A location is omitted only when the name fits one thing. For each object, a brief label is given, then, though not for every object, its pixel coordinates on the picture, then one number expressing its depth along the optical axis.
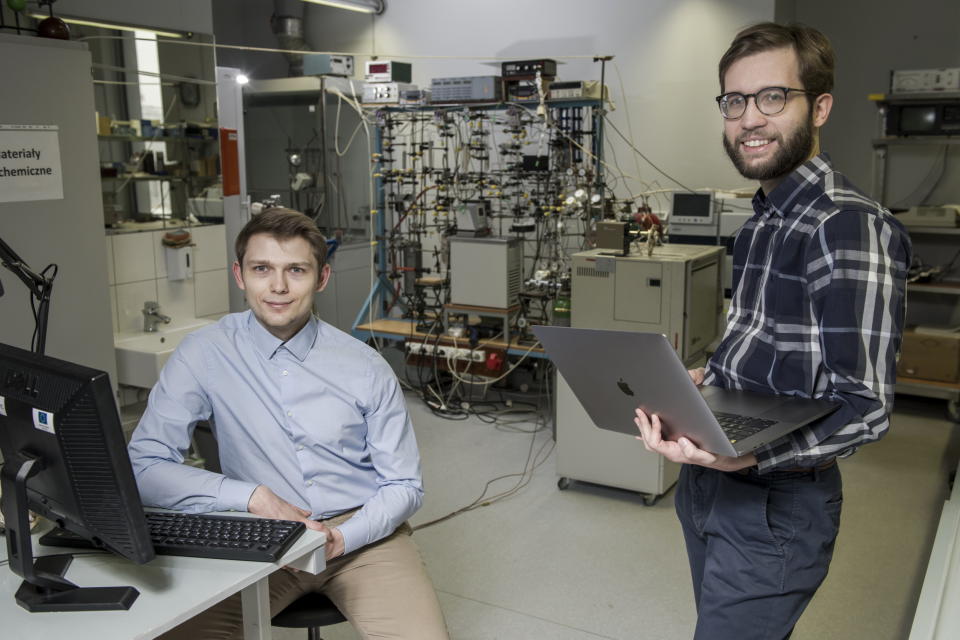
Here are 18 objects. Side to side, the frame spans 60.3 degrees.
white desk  1.25
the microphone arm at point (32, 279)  1.88
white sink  3.56
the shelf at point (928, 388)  4.75
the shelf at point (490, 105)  4.55
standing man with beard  1.29
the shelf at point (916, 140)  4.88
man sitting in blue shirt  1.78
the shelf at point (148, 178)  3.83
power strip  4.69
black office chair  1.76
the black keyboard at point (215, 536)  1.42
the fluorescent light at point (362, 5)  6.14
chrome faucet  3.89
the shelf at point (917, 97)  4.81
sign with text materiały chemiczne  3.04
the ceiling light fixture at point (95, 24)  3.37
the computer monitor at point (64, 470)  1.19
